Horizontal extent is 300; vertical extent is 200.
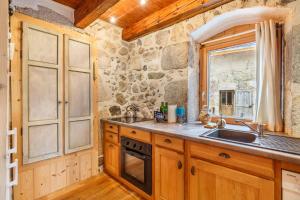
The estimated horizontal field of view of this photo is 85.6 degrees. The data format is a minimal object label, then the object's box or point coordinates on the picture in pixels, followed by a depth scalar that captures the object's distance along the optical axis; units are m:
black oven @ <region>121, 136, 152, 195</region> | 1.83
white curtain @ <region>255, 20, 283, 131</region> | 1.62
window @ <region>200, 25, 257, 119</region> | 1.95
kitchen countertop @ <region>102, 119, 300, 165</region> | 1.03
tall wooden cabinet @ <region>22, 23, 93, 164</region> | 1.85
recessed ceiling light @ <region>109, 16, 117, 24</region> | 2.59
